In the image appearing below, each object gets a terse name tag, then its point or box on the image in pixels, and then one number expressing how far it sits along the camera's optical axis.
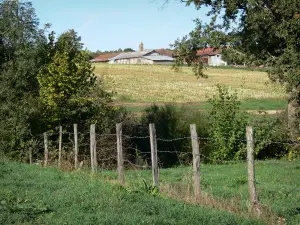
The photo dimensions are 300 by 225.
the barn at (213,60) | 128.07
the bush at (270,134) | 27.42
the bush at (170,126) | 29.15
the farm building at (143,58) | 146.88
